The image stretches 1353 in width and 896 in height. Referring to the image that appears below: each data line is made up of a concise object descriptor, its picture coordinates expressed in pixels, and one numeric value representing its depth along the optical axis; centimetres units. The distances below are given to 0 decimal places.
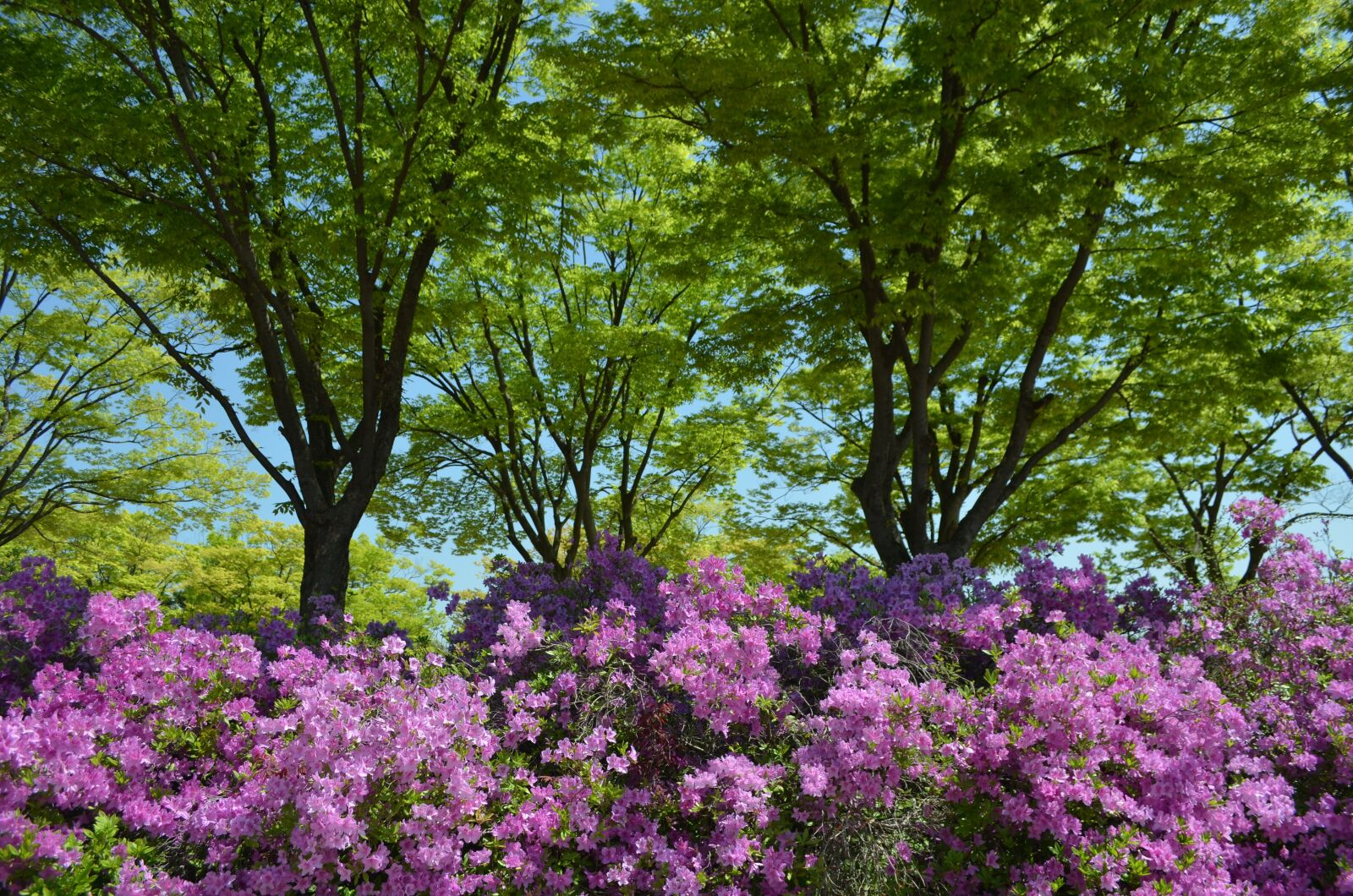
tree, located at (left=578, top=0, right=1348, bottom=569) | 714
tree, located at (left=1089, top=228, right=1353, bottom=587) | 1095
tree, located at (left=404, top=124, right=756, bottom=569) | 1253
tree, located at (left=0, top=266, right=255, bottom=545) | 1608
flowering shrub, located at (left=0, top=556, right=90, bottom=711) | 467
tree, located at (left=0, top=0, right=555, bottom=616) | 776
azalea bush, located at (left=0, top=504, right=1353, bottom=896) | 294
